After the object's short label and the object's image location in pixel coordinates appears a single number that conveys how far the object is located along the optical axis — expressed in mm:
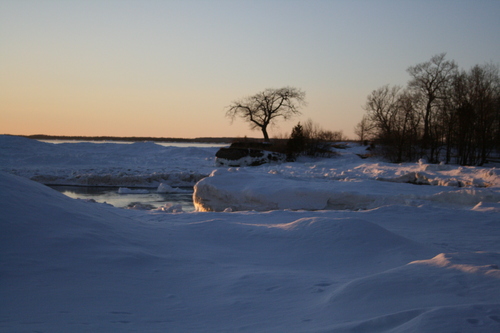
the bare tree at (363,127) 38662
